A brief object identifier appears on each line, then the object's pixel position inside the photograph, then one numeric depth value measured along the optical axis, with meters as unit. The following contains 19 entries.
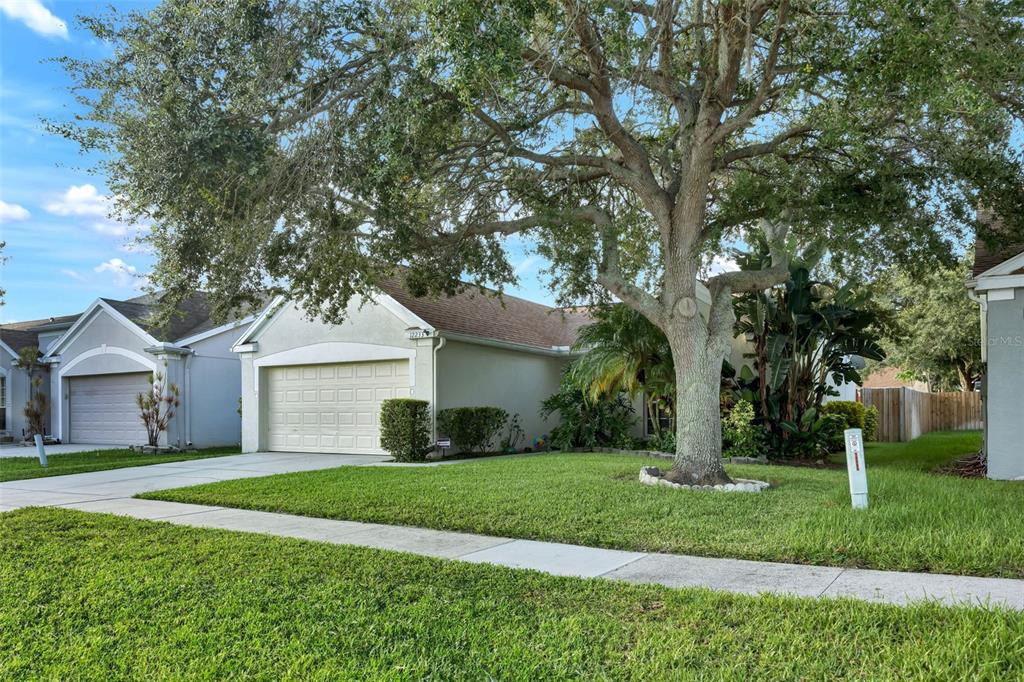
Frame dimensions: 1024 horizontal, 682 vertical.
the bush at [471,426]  15.39
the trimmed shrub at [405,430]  14.46
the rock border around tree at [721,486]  9.24
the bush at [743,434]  13.61
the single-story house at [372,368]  15.75
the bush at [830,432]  14.36
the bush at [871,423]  19.86
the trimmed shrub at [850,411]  18.61
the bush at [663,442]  14.74
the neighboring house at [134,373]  19.19
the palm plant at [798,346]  13.84
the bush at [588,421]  16.78
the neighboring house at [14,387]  22.47
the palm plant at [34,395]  19.70
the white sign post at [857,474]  7.22
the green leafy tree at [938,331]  26.70
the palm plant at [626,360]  14.19
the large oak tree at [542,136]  7.74
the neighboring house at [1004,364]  10.73
